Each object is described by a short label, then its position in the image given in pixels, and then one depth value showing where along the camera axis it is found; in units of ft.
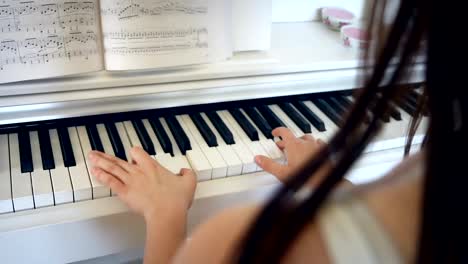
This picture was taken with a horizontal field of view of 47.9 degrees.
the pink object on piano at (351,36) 4.97
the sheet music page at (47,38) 3.61
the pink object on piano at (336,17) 5.27
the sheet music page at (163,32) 3.88
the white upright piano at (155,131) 3.44
